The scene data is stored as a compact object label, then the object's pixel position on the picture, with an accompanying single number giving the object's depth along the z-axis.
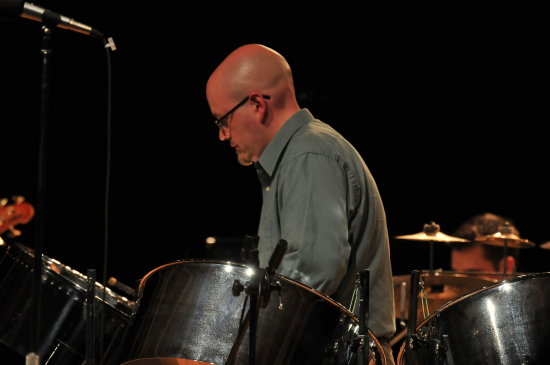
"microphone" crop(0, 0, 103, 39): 4.52
